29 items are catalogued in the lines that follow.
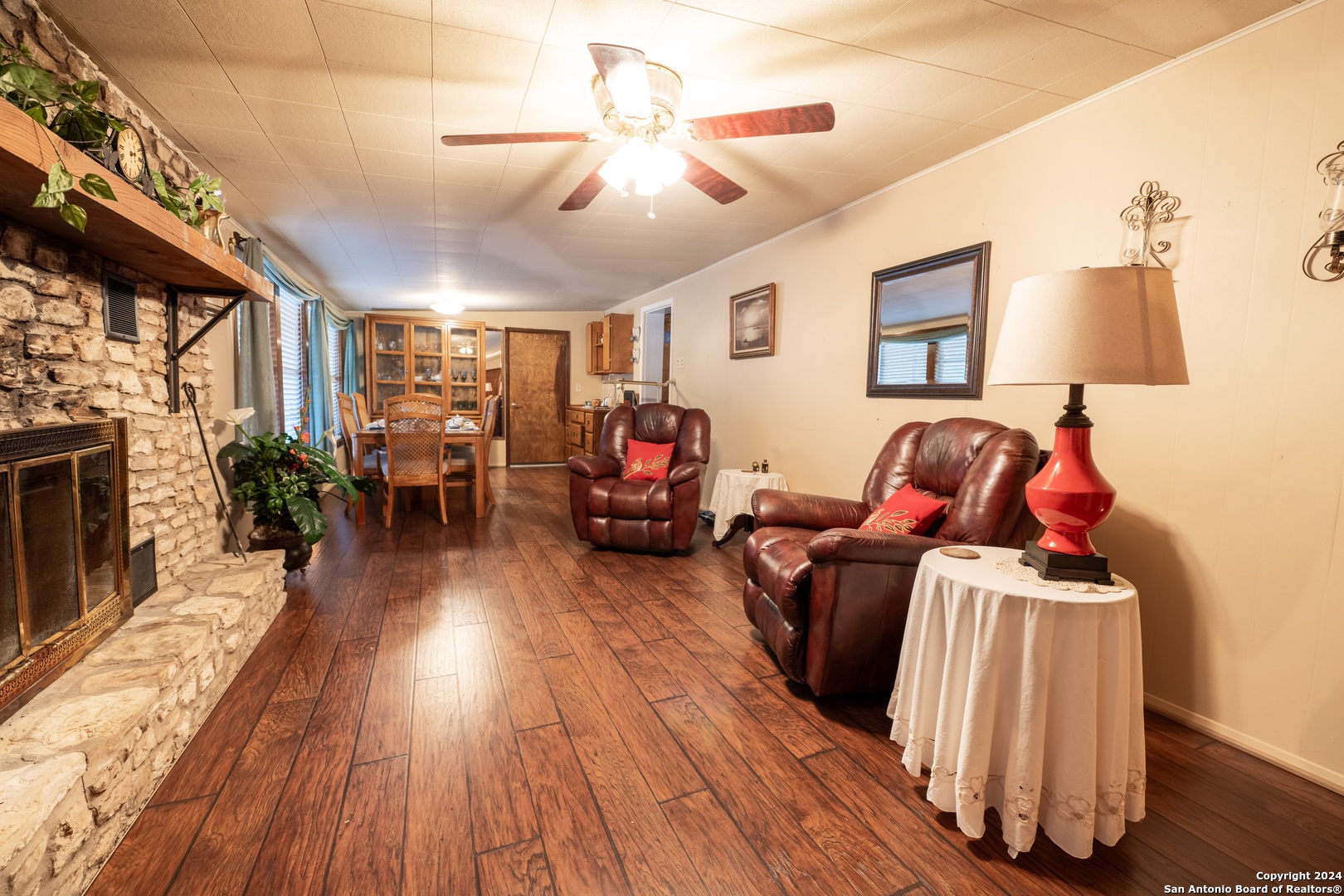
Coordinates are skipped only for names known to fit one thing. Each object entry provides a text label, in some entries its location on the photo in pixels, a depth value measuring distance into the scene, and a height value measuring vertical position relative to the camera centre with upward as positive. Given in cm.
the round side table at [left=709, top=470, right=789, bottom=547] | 377 -69
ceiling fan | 165 +87
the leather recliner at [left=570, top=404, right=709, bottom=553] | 370 -71
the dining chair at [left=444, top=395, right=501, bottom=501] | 500 -64
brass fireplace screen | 137 -46
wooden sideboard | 666 -42
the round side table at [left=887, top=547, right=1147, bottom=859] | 130 -73
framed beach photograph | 413 +59
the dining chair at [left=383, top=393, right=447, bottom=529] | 434 -41
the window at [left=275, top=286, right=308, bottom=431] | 505 +30
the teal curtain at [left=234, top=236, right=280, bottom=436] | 326 +15
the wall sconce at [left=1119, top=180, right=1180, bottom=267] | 192 +66
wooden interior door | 782 +6
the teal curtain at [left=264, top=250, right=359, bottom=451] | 560 +23
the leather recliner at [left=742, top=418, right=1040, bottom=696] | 182 -58
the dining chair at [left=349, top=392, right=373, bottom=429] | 525 -20
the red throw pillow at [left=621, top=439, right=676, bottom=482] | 404 -47
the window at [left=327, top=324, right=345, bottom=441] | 647 +33
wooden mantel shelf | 112 +44
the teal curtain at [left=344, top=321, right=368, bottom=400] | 765 +33
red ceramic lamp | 133 +12
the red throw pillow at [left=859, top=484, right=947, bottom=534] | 215 -44
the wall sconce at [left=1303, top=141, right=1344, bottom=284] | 155 +55
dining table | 481 -44
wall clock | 158 +68
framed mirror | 258 +38
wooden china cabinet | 696 +42
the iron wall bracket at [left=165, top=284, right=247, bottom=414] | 233 +15
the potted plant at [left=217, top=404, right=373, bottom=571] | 287 -51
